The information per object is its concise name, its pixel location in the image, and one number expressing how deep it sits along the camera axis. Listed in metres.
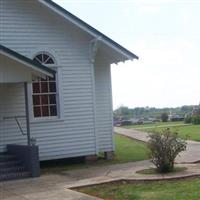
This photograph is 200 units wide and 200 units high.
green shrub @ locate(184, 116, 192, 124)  43.90
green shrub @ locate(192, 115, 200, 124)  40.72
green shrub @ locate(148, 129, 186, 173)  13.88
